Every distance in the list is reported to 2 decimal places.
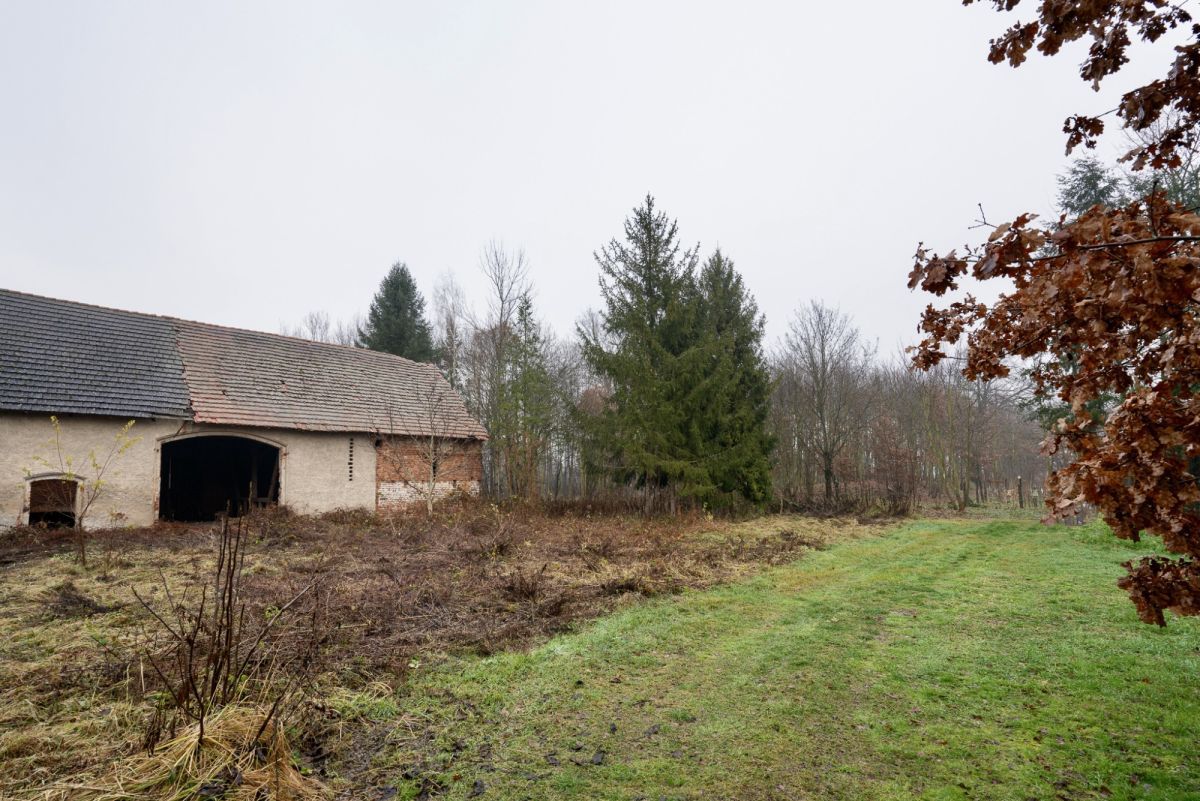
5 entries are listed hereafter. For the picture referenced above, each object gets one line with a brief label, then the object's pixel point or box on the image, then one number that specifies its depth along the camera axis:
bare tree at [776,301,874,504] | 24.39
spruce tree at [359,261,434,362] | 34.06
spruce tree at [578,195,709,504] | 17.41
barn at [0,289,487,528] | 13.38
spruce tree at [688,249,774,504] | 17.98
